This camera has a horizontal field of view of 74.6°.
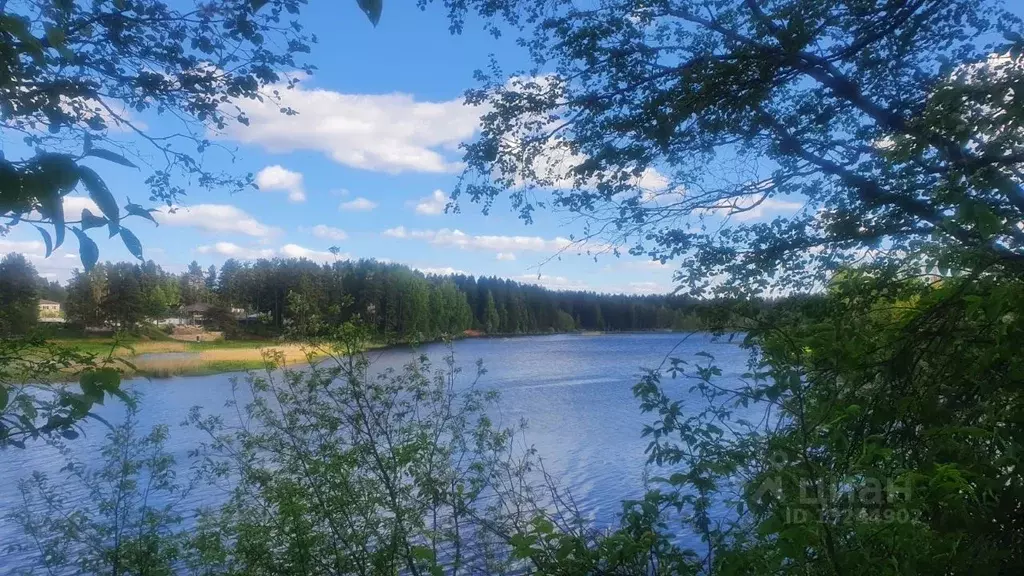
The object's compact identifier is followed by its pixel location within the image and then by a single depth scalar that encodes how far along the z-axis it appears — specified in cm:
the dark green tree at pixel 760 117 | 410
